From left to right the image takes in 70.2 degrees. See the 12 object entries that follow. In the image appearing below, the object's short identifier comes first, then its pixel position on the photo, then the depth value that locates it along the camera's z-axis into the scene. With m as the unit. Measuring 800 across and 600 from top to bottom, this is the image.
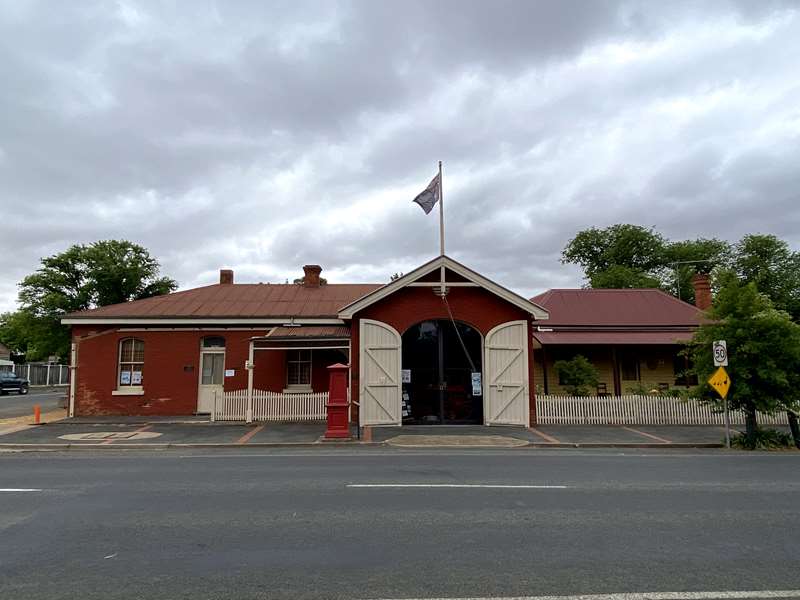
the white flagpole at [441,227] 17.59
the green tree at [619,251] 55.88
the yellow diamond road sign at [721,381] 13.74
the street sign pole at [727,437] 13.92
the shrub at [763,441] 13.96
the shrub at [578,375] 20.97
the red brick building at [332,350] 17.67
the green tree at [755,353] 13.71
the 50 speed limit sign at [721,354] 13.75
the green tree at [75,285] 43.41
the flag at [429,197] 17.08
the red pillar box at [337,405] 14.77
